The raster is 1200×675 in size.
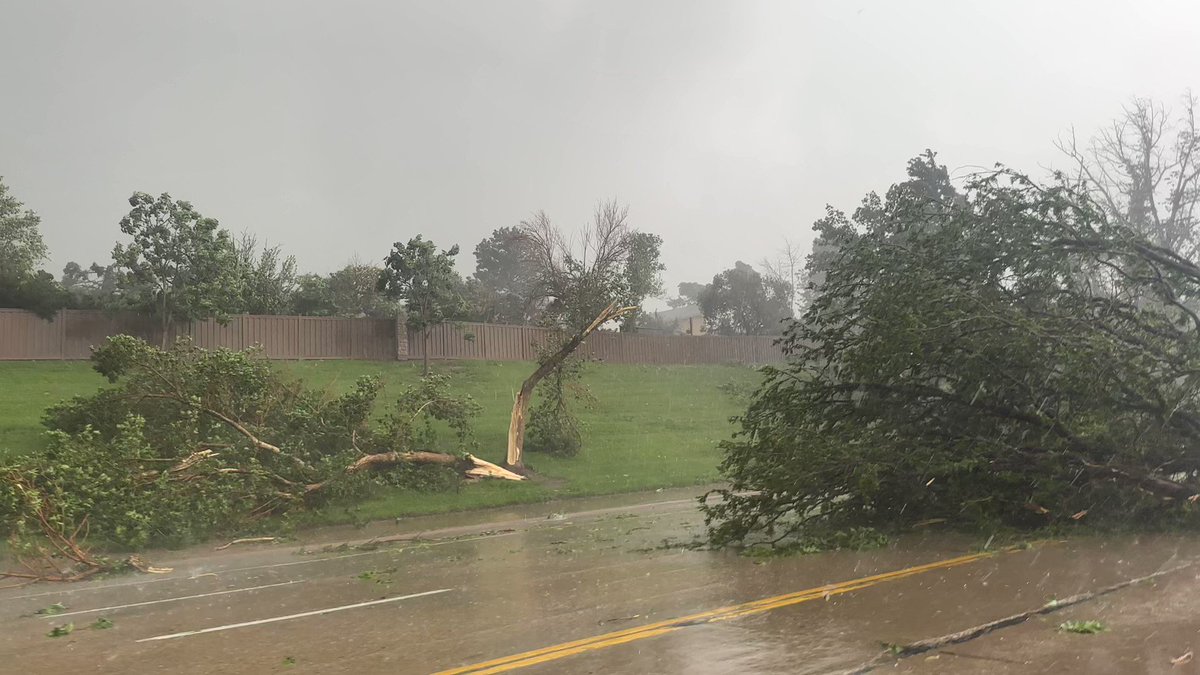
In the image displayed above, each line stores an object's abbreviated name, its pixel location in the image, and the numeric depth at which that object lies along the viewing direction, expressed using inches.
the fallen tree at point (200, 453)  549.3
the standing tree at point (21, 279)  1151.6
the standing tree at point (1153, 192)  1446.9
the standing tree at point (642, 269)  1765.5
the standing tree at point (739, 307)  2162.9
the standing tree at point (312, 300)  1472.7
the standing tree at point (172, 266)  1182.9
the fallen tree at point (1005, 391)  417.4
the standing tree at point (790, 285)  2364.7
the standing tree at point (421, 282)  1343.5
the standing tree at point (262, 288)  1344.7
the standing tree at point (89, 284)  1202.0
